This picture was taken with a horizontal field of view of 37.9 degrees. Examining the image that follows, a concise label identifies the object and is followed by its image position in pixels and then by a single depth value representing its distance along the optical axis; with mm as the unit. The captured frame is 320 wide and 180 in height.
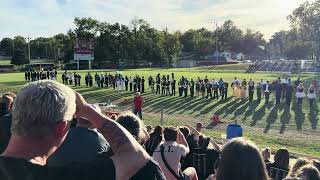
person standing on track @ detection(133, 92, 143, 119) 23344
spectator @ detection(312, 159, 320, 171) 5242
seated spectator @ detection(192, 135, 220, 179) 7488
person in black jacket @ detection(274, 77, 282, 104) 29666
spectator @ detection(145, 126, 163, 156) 6619
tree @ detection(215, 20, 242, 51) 154975
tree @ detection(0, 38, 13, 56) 152538
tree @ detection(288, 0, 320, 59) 75375
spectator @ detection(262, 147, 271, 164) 7273
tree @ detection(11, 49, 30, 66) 103975
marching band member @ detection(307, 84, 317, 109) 28125
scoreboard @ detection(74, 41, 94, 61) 77125
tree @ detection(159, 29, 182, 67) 104812
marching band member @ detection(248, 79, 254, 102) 30594
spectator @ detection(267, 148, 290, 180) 6255
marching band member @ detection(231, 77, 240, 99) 32750
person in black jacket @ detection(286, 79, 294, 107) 29094
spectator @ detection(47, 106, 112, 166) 3577
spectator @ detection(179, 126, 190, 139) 7844
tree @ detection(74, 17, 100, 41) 103375
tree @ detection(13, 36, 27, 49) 147875
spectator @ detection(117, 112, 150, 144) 4285
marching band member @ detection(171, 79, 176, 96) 35469
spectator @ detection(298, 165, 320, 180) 3941
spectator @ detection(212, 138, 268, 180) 3283
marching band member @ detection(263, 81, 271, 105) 30119
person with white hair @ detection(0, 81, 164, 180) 2164
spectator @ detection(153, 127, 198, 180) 5582
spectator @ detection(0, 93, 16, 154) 4207
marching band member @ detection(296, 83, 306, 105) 28859
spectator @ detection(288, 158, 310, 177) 4395
